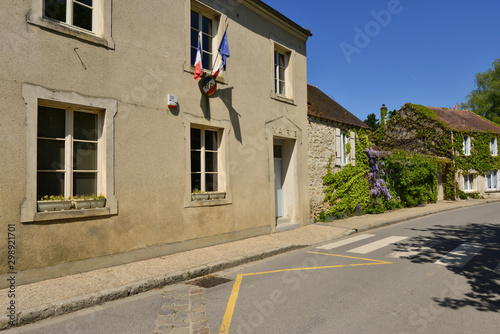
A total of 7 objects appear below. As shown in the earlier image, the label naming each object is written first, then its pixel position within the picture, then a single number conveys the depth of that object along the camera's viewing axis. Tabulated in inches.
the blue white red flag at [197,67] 286.4
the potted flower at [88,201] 217.9
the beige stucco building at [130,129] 196.2
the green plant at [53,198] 207.1
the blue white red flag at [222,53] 294.8
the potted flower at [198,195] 292.0
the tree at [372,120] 1608.9
